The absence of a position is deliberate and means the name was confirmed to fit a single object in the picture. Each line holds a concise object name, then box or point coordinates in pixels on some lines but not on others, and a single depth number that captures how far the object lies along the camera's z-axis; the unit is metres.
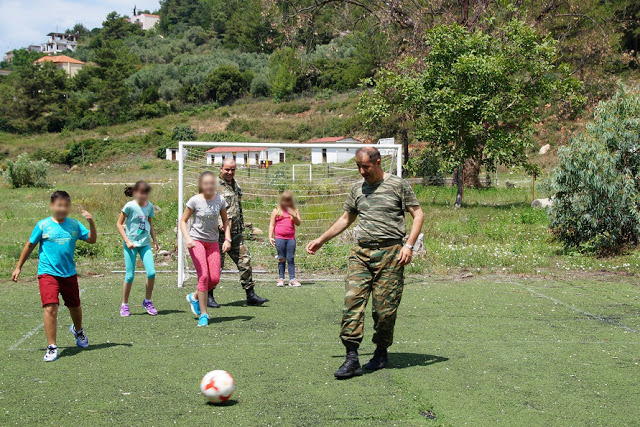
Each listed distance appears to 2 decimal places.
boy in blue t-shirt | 5.89
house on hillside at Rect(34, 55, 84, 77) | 136.12
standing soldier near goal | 8.51
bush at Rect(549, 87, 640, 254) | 12.55
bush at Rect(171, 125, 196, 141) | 72.19
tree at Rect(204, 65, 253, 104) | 90.88
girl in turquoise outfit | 7.75
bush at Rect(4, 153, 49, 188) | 31.42
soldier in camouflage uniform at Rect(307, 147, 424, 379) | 5.40
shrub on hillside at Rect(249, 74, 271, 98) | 90.12
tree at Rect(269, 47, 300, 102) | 84.31
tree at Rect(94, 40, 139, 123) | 86.75
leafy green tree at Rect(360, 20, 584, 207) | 20.38
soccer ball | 4.56
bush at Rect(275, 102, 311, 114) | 80.31
